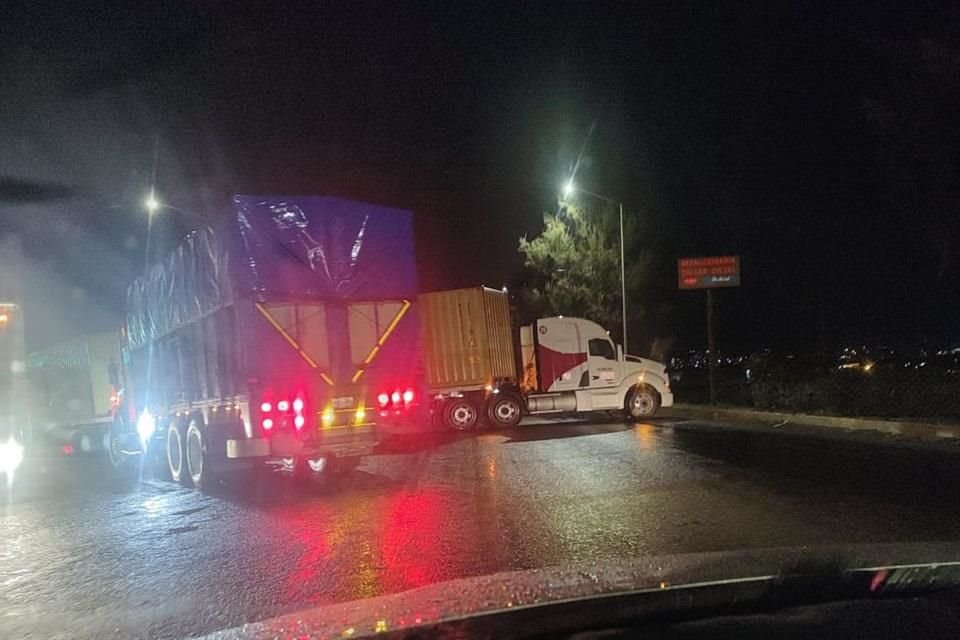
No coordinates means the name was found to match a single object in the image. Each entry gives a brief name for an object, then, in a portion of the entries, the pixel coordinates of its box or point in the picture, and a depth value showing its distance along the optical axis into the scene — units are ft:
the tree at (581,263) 102.32
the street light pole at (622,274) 94.32
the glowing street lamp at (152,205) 61.64
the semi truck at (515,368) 73.10
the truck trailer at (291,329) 39.29
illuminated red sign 93.25
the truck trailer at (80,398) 74.64
